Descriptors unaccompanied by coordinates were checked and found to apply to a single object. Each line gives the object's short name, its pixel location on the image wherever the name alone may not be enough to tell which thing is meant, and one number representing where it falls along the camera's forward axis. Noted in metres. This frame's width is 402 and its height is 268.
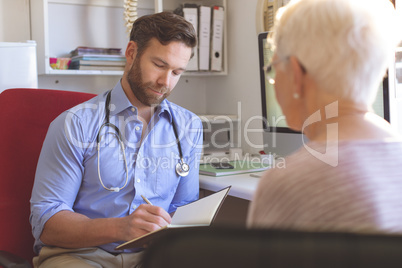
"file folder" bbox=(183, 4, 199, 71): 2.42
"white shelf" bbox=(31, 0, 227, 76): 2.25
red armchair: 1.42
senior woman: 0.60
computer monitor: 1.78
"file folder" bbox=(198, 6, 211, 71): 2.47
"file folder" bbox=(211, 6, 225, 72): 2.53
